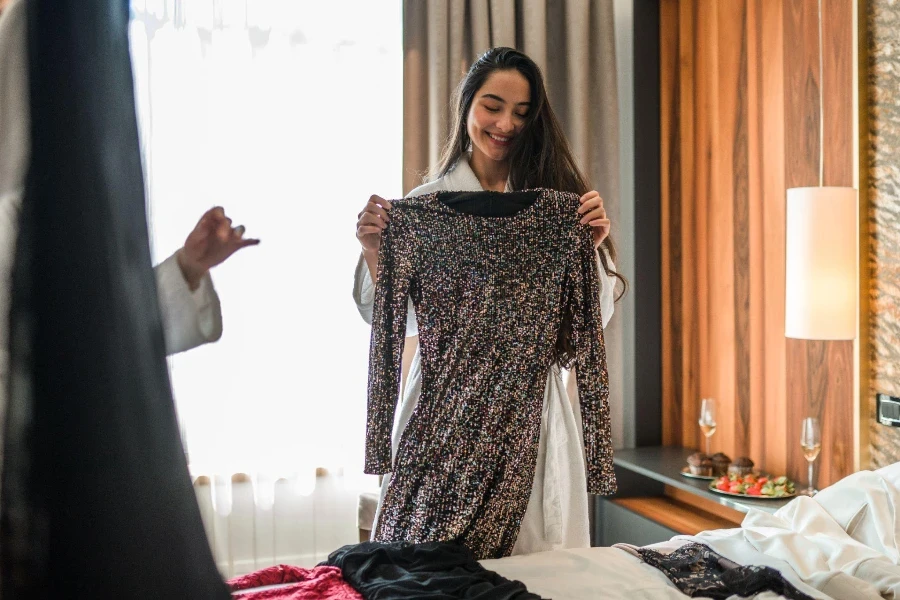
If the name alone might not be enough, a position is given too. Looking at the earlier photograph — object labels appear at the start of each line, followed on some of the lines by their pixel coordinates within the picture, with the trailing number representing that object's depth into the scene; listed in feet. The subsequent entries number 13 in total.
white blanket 5.38
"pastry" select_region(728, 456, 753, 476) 9.62
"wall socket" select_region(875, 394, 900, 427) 8.14
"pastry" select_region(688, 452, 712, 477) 10.00
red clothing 5.43
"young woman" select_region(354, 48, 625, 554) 6.73
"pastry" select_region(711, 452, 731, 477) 10.00
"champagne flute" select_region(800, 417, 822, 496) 8.63
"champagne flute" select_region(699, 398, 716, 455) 10.18
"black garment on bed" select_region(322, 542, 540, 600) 5.12
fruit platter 8.91
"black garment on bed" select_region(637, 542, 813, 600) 5.47
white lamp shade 8.16
